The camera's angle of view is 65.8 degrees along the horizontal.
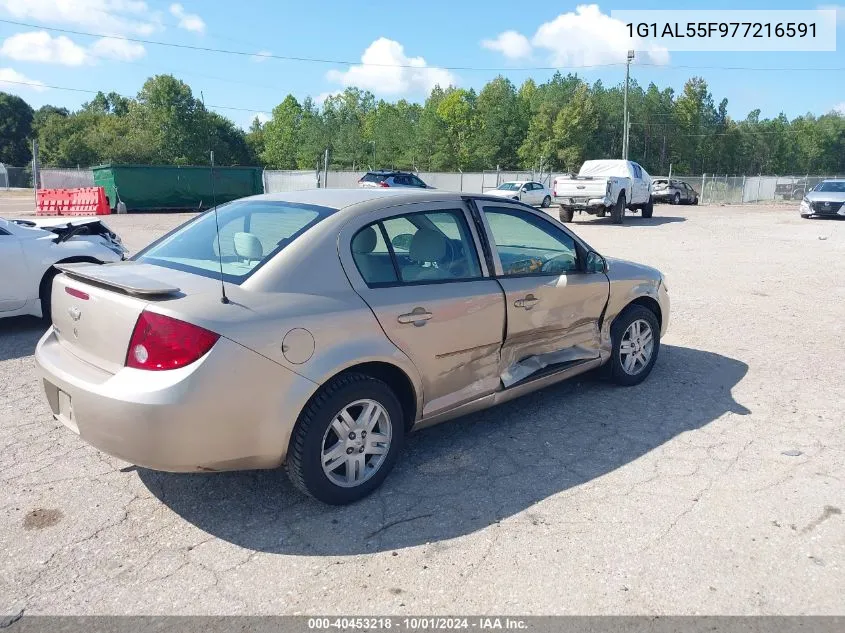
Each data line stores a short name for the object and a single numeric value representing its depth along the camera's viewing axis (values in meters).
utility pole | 38.66
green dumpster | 27.02
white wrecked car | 6.71
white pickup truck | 21.09
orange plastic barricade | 26.68
